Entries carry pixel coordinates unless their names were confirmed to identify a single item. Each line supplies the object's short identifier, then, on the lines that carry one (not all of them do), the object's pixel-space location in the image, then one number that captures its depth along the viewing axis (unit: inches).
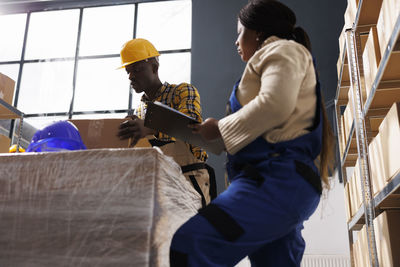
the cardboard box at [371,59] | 90.2
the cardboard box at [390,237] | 86.2
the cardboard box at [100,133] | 74.7
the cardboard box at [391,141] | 73.7
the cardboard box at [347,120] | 135.3
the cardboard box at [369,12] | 106.0
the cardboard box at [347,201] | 141.1
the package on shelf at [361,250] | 109.2
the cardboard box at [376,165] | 87.0
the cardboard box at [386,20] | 73.2
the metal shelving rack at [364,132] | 83.1
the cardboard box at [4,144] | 152.3
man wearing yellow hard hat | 82.0
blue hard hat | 49.5
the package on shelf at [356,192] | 115.9
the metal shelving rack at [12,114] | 154.4
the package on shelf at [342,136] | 154.6
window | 266.1
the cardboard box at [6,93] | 160.1
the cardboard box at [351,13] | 118.5
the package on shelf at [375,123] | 124.8
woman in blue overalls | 37.9
